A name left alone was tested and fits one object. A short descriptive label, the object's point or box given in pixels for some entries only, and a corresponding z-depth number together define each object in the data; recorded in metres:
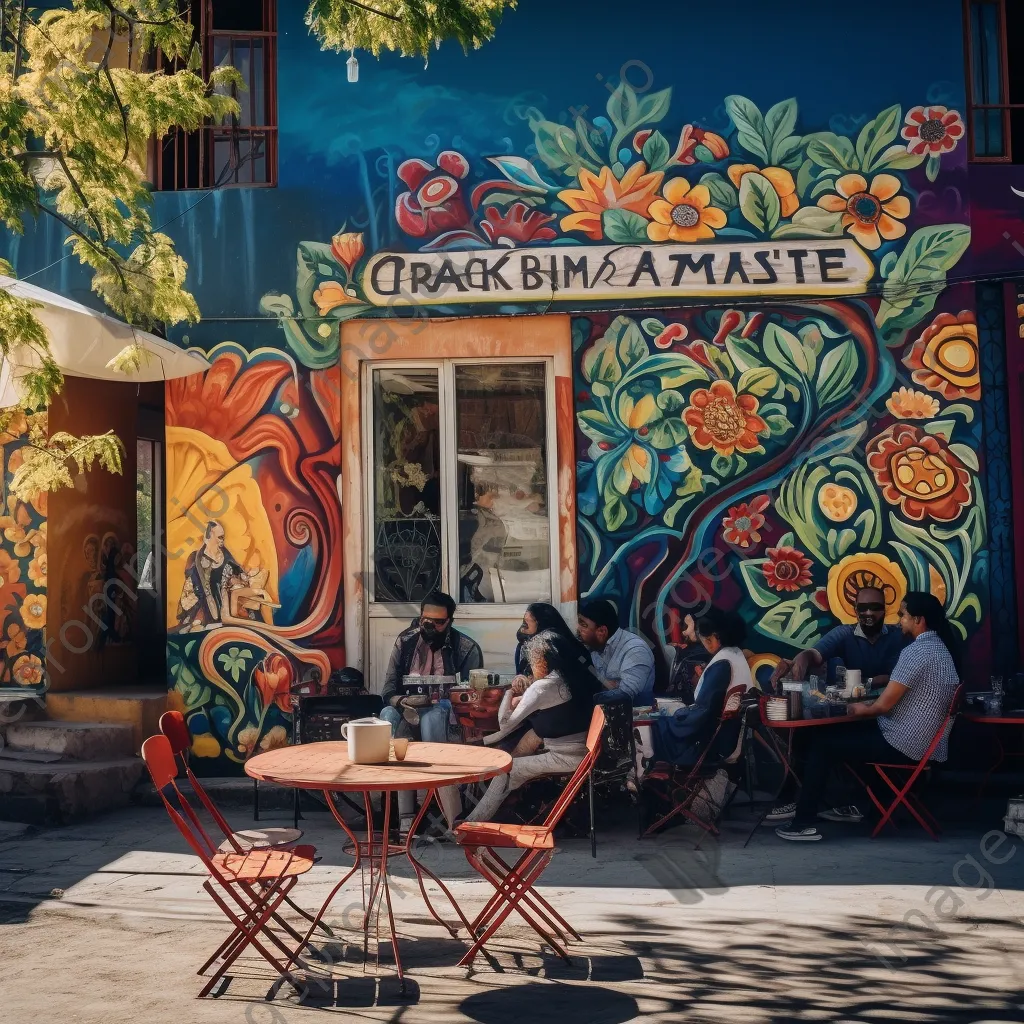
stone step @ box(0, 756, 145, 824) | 8.41
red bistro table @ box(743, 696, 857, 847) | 7.62
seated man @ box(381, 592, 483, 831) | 8.57
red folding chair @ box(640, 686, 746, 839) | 7.60
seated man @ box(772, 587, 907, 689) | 8.59
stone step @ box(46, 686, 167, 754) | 9.33
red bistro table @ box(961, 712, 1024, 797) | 7.76
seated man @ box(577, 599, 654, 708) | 8.20
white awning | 7.71
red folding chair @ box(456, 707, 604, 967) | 5.38
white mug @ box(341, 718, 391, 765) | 5.57
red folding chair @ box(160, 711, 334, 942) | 5.57
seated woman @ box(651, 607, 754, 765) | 7.62
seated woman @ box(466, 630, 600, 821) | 7.41
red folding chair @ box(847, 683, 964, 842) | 7.49
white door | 9.27
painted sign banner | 9.00
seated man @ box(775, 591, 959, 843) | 7.54
